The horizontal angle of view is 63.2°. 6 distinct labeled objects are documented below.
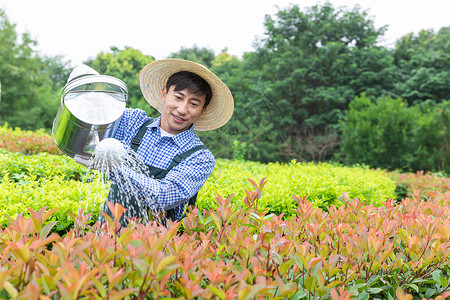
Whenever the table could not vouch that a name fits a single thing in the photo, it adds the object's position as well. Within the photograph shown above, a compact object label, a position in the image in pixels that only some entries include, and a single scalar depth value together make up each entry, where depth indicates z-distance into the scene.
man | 1.87
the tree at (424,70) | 13.45
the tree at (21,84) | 18.17
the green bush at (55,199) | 2.30
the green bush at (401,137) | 8.55
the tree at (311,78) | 13.30
